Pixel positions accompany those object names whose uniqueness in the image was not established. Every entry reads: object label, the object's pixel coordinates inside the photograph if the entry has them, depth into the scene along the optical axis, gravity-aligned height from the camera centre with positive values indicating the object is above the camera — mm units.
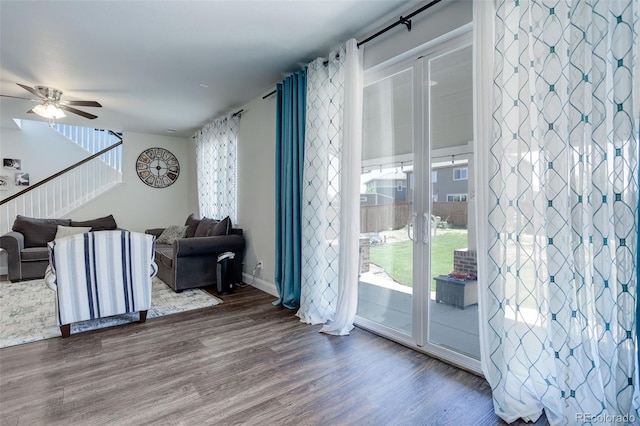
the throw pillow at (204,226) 4801 -287
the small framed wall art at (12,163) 5798 +840
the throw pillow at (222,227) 4465 -276
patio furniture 2281 -628
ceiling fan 3883 +1266
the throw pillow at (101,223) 5598 -253
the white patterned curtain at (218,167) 4859 +656
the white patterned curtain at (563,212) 1392 -44
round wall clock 6594 +857
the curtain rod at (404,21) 2252 +1383
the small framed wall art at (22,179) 5906 +565
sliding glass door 2273 +36
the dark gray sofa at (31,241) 4531 -462
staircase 5594 +498
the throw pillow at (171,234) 5426 -444
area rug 2789 -1054
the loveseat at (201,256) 4016 -633
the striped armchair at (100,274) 2680 -569
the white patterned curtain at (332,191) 2795 +141
